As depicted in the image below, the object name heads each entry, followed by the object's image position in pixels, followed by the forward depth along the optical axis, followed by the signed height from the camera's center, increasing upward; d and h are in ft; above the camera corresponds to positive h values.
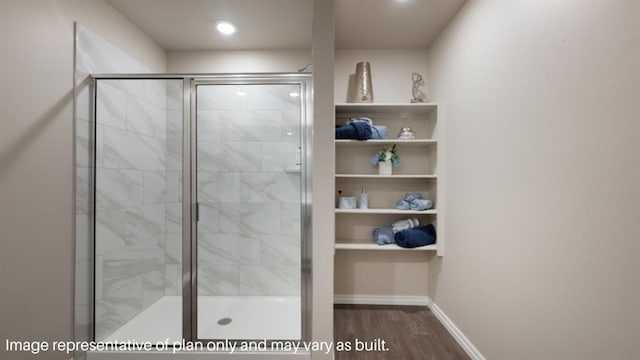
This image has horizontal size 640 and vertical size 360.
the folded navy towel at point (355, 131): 7.98 +1.49
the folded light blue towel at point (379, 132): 8.23 +1.51
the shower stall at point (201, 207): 6.52 -0.61
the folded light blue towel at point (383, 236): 8.39 -1.57
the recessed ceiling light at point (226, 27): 7.43 +4.26
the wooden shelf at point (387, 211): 8.05 -0.80
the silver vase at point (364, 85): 8.41 +2.97
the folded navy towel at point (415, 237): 7.95 -1.54
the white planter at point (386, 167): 8.36 +0.49
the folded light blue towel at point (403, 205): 8.45 -0.65
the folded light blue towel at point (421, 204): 8.21 -0.61
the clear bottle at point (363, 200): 8.53 -0.51
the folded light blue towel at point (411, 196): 8.50 -0.39
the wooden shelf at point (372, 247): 8.01 -1.83
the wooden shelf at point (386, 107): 8.13 +2.27
